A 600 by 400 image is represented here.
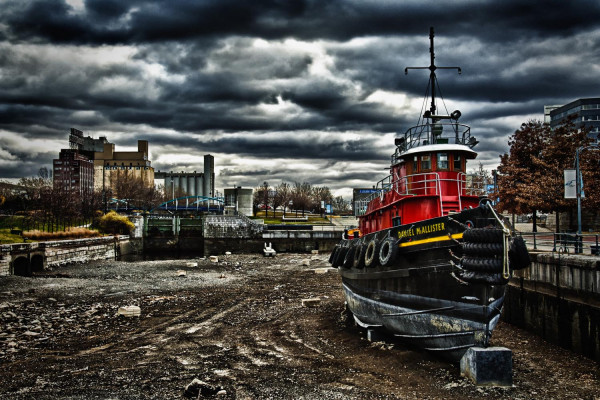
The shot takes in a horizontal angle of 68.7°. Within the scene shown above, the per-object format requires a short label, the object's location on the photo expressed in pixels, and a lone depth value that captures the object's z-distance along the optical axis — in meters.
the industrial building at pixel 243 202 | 69.88
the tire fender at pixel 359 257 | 12.38
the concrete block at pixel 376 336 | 11.55
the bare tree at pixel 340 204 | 144.06
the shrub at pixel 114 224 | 45.00
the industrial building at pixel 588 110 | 103.94
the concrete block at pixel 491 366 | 8.37
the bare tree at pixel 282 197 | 93.94
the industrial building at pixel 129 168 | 188.88
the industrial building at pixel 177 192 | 142.43
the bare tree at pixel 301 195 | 105.50
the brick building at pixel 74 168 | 187.19
